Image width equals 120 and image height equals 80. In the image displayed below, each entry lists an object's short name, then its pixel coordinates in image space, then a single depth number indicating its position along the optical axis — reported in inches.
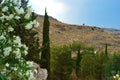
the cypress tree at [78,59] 999.9
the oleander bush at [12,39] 117.5
